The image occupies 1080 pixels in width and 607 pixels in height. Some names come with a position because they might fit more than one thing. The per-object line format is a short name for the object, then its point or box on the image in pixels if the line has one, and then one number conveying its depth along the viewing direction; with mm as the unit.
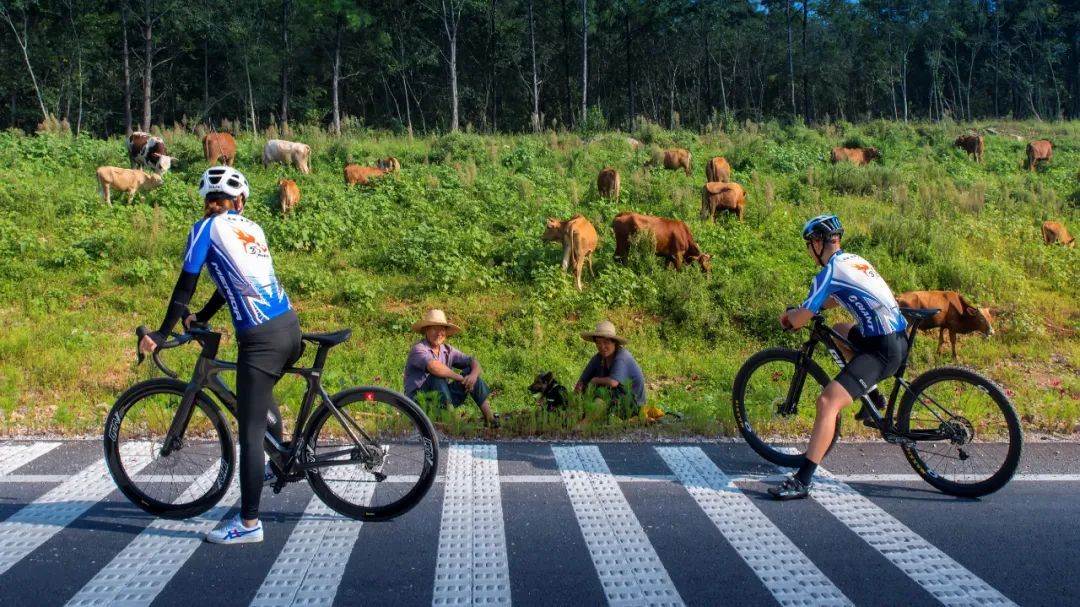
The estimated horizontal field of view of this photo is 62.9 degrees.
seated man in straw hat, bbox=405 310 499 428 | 7332
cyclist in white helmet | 4641
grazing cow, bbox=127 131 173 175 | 18578
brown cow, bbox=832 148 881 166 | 22966
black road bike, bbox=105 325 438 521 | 4992
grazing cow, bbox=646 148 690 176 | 20828
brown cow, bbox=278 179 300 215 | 15984
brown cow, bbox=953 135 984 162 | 25027
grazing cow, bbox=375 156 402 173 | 18953
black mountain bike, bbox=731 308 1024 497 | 5578
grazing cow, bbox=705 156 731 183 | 19375
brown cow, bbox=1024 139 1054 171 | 23922
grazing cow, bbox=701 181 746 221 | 16281
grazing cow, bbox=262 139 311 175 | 19625
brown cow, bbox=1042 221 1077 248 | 15766
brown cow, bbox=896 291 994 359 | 11219
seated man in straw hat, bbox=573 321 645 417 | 7625
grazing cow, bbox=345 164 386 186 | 18047
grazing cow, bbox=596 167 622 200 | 17453
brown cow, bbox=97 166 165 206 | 15906
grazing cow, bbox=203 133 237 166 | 19359
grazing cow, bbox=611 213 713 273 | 13766
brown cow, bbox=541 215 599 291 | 13336
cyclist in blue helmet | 5539
